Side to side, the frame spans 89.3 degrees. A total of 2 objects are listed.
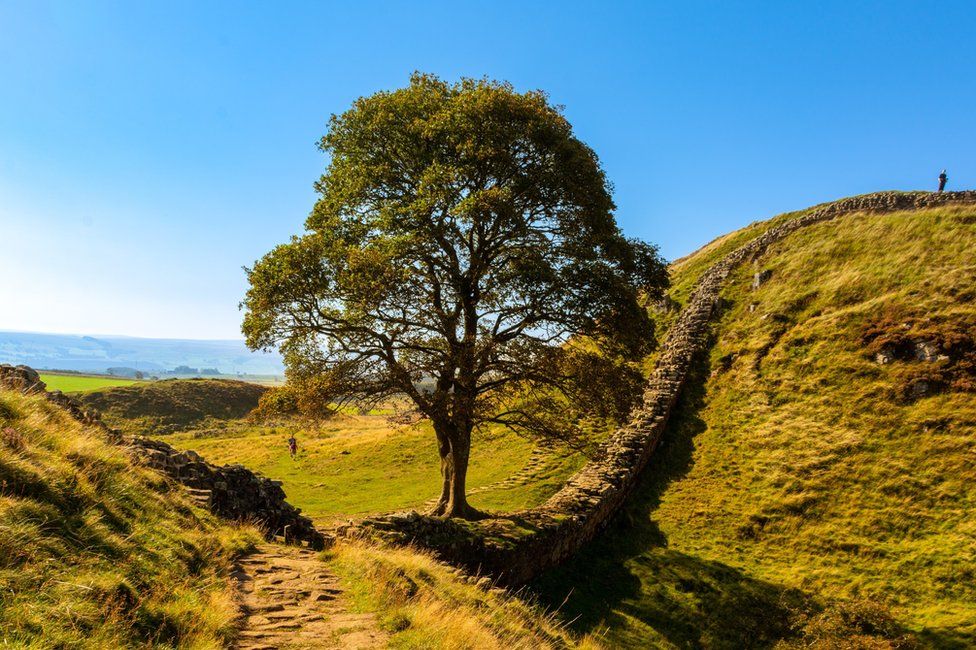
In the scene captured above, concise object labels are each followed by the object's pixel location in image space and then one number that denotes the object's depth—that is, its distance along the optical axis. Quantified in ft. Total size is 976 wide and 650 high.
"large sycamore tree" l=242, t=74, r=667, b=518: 55.77
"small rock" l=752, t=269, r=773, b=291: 135.68
